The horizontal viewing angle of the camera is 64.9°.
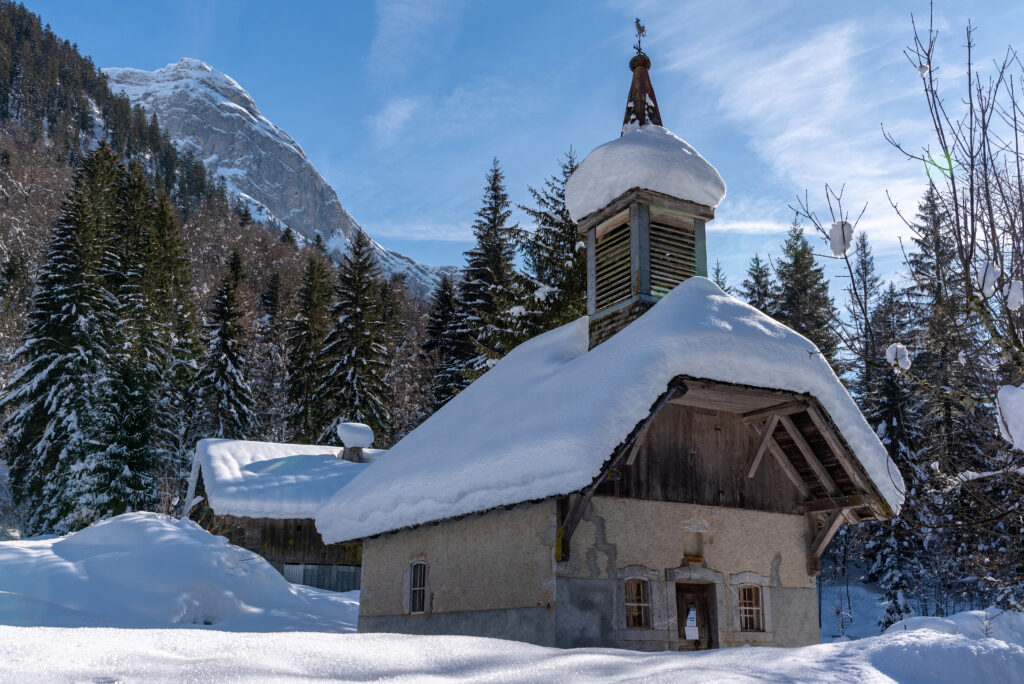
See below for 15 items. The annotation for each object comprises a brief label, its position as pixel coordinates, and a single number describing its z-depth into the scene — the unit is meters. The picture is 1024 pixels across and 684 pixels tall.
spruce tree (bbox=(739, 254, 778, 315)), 39.69
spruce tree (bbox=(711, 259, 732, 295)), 46.28
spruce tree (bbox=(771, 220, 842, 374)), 34.61
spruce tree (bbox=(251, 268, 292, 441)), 48.47
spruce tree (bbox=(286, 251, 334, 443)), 40.19
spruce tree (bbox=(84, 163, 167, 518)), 32.62
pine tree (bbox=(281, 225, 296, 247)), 95.53
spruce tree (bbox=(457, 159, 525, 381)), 35.97
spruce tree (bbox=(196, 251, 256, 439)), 39.00
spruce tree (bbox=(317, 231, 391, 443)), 37.94
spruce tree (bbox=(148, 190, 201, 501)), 38.78
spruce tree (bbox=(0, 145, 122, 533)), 31.44
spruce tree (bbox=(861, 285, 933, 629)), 29.78
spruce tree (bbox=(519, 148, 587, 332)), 22.39
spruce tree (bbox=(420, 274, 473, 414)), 37.59
